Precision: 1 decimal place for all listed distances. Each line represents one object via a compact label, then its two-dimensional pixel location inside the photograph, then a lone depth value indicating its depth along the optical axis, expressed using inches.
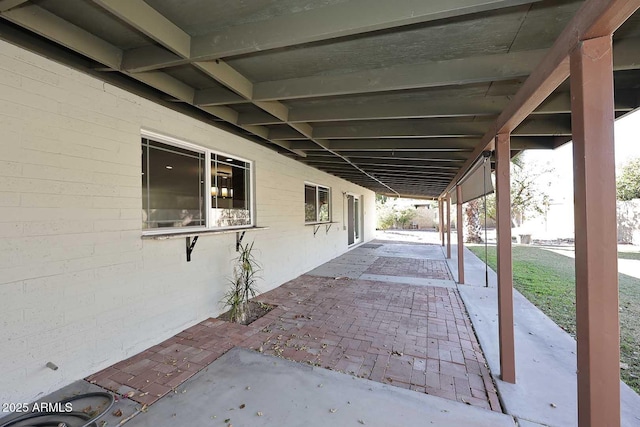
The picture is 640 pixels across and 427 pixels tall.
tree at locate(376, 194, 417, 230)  950.1
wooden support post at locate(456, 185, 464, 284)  230.2
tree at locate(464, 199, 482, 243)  566.3
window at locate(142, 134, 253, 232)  124.6
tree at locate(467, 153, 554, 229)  631.2
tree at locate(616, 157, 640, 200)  639.8
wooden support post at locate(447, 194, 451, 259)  349.4
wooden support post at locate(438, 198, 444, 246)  500.1
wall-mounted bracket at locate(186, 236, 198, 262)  135.7
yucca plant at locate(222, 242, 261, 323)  151.5
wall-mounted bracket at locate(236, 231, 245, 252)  172.1
